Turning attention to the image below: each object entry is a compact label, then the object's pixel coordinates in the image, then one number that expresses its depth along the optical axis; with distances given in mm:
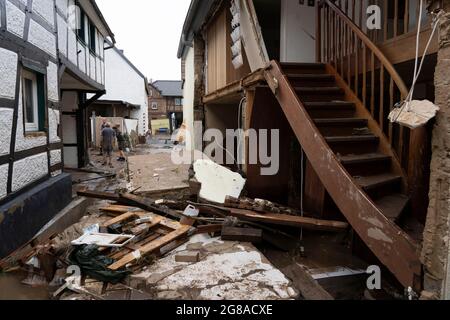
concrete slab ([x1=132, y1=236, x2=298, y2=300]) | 2689
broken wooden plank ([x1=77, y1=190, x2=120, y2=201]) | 5299
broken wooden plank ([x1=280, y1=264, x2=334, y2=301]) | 2619
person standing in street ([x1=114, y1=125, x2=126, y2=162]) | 13678
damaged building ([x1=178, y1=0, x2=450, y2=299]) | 2092
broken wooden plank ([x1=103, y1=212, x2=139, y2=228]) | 4279
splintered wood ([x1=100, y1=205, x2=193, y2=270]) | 3338
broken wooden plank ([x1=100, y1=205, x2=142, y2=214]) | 5031
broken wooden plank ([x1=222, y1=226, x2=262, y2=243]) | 3885
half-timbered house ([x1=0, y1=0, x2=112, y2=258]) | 3564
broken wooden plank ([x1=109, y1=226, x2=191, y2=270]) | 3148
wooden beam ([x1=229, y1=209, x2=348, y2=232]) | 3801
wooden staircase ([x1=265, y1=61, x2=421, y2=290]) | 2502
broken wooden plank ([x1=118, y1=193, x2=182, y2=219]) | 4780
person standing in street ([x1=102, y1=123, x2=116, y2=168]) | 11462
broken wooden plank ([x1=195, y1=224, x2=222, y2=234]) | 4133
